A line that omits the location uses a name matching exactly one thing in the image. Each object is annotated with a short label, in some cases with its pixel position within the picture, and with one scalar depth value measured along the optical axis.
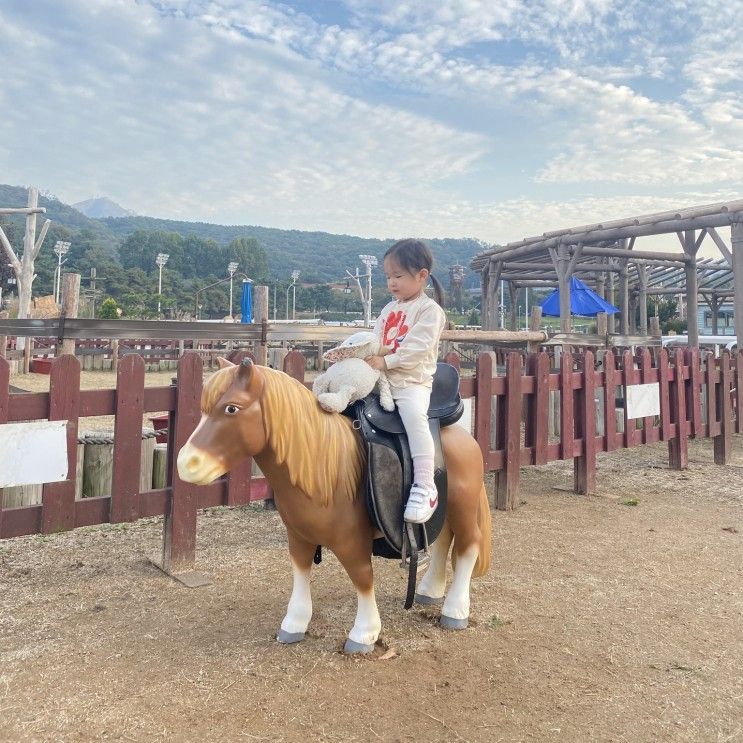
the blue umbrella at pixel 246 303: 12.47
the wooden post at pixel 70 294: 8.34
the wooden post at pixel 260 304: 9.00
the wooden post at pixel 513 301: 18.70
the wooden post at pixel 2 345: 12.97
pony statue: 2.28
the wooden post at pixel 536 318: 11.68
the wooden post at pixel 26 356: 15.77
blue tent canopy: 15.07
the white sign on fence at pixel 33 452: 3.17
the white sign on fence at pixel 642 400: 6.63
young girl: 2.63
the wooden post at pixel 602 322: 12.59
